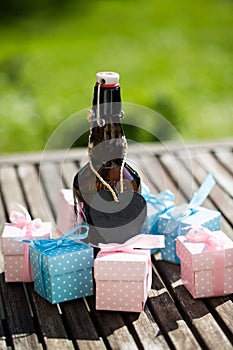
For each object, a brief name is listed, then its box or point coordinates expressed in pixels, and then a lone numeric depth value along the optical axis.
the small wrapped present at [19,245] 1.52
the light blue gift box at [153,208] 1.56
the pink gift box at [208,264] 1.49
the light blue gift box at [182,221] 1.55
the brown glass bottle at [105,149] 1.46
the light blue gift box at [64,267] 1.48
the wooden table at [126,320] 1.43
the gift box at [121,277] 1.47
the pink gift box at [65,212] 1.59
